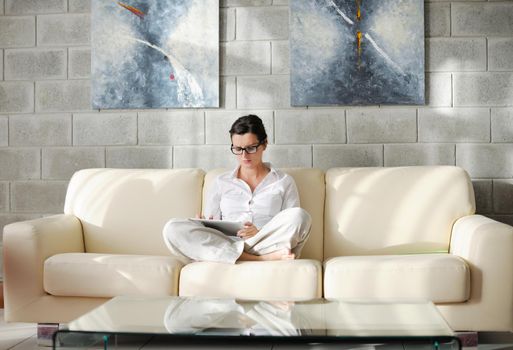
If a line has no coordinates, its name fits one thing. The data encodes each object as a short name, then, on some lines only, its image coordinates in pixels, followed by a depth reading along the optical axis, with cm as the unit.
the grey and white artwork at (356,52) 385
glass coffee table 185
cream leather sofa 287
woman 306
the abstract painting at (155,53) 394
